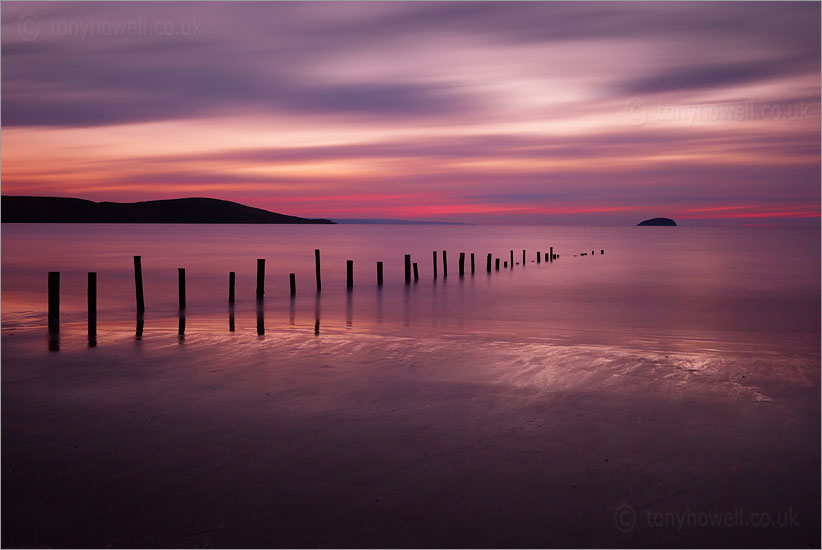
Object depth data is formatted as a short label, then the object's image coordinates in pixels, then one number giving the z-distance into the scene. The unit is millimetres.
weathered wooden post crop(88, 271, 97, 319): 14234
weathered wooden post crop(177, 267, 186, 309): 17000
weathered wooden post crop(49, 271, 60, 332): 13344
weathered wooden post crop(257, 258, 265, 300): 19469
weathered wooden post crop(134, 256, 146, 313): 15891
